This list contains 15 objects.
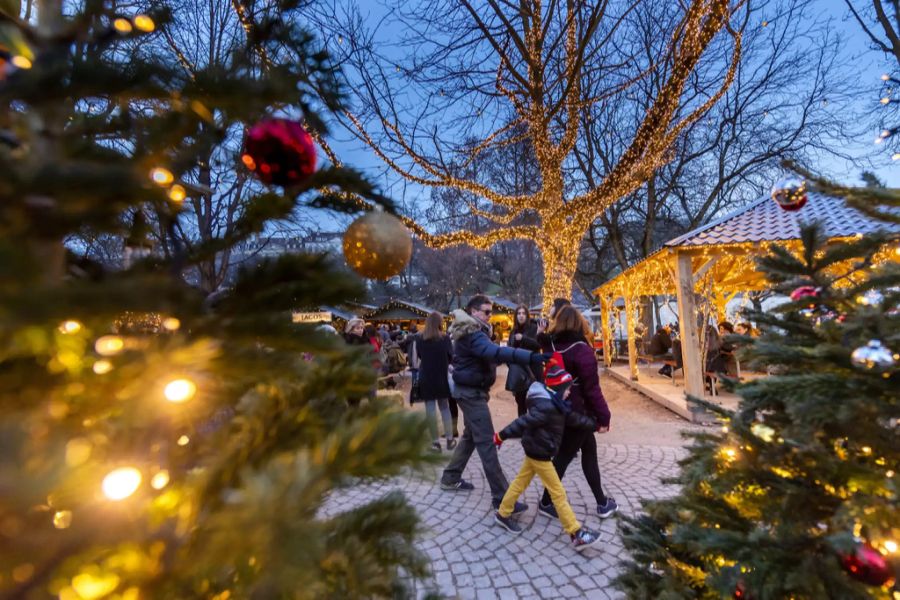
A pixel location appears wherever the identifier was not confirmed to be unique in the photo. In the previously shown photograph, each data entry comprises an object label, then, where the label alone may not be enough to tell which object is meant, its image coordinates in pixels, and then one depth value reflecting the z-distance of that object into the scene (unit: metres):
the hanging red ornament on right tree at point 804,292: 1.58
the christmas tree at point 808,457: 1.26
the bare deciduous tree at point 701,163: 13.49
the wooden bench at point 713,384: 8.78
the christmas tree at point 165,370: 0.44
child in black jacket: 3.40
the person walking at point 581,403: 3.80
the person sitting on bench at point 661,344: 12.11
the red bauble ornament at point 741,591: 1.35
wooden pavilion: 7.28
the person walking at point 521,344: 5.30
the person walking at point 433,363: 5.64
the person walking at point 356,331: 6.36
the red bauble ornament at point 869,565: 1.19
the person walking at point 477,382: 4.04
